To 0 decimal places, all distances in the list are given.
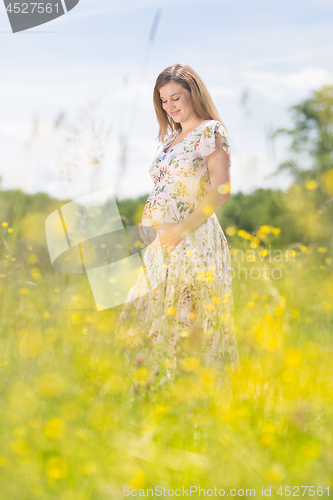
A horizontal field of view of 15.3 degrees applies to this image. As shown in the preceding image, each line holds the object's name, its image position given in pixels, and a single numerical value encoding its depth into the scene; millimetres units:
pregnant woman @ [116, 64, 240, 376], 4920
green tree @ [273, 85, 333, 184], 15834
